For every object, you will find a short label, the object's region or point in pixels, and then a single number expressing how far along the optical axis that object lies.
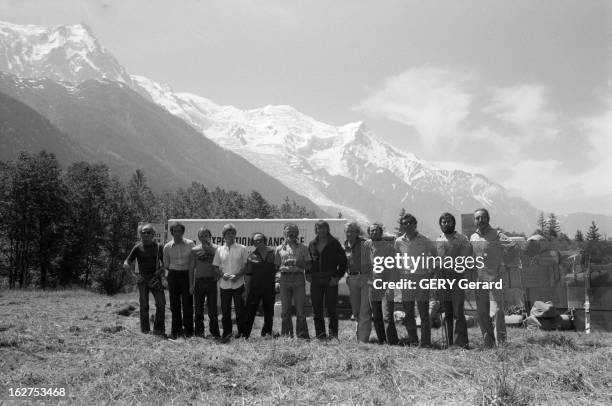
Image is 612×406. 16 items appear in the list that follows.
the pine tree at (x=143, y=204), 44.66
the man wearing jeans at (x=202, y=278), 8.05
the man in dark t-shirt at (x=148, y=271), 8.11
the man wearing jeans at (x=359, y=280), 7.33
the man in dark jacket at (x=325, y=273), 7.51
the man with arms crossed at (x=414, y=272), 6.92
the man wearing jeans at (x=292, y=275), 7.71
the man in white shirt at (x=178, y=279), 8.09
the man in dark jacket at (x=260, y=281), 7.82
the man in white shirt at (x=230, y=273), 7.85
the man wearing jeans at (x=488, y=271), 6.61
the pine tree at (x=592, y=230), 71.32
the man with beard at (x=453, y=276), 6.67
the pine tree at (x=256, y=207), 67.71
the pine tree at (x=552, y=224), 80.91
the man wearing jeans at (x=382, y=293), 7.09
